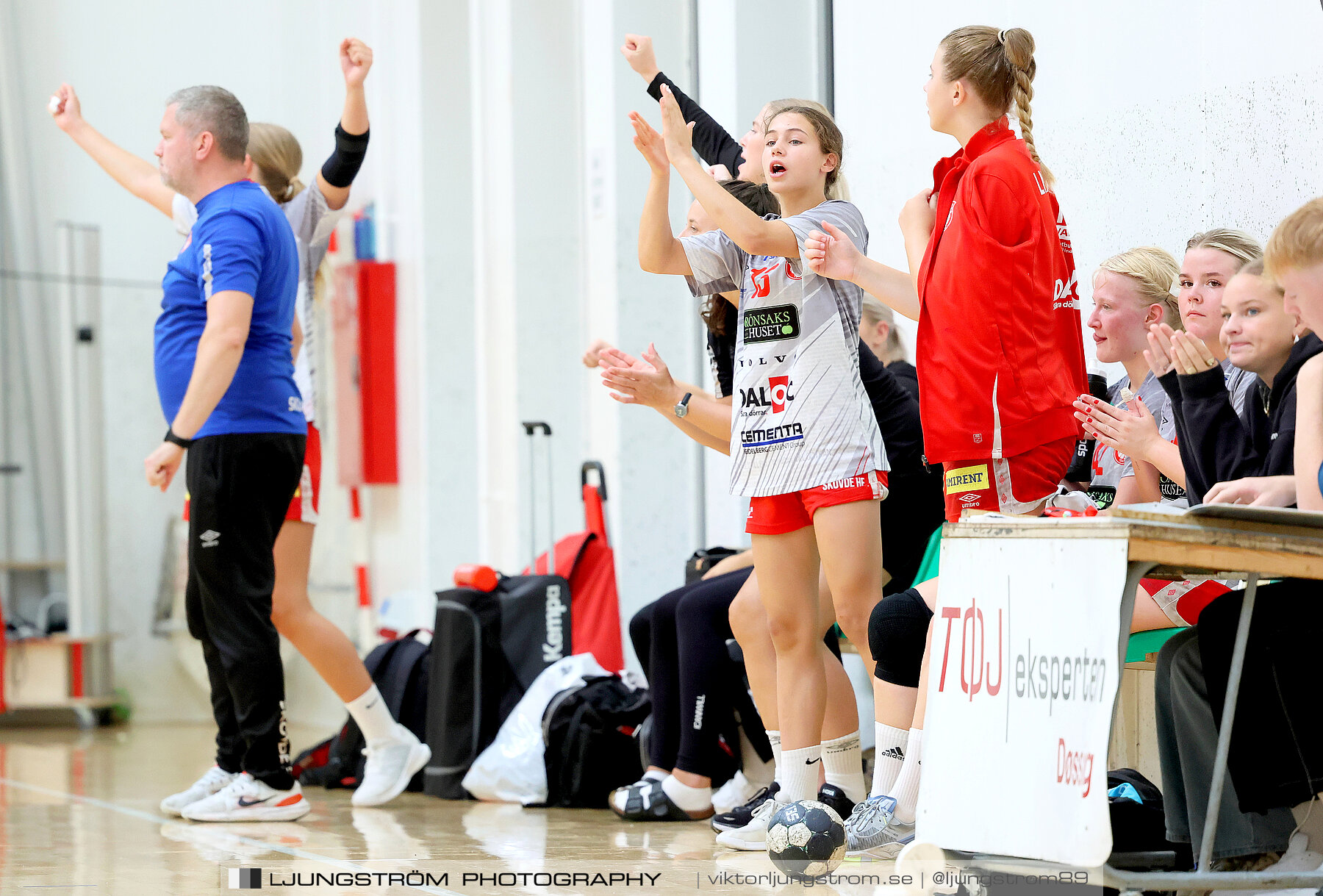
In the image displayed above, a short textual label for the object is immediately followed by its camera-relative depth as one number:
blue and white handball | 4.84
